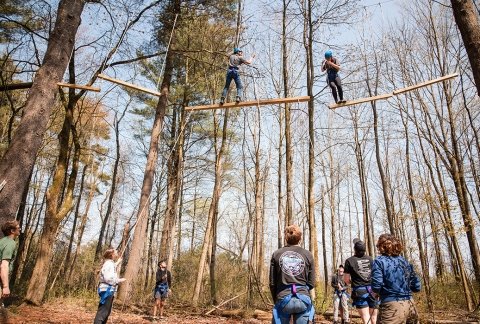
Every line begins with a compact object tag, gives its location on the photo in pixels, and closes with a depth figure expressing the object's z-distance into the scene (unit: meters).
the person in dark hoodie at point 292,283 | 2.82
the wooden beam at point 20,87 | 6.58
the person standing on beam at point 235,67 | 7.41
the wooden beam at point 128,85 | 6.39
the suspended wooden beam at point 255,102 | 6.42
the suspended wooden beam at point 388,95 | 5.83
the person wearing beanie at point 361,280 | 5.22
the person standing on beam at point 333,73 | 7.00
